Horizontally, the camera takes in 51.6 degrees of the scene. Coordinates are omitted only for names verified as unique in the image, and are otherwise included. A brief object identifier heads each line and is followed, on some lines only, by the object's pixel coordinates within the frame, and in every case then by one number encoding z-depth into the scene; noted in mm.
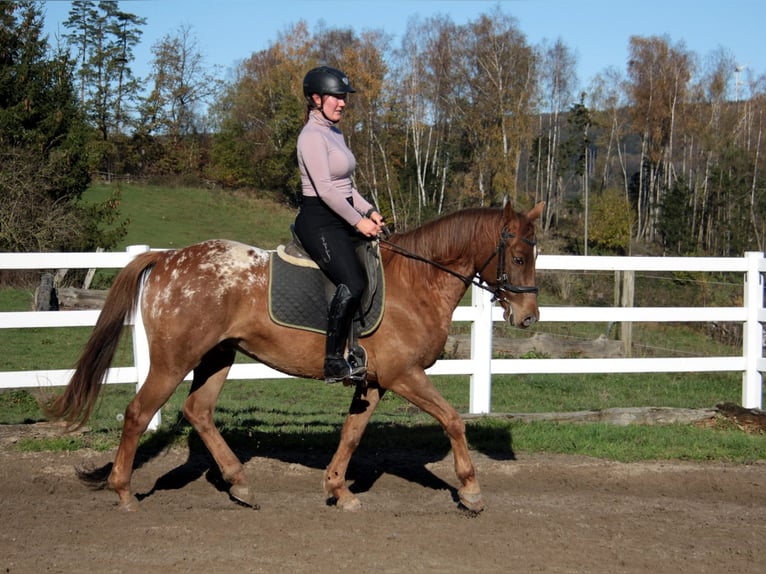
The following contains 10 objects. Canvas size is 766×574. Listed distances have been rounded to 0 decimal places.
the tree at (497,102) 44781
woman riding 5785
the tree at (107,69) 58375
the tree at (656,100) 50219
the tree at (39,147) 24062
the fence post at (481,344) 9008
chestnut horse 5980
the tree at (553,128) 51156
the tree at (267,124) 57938
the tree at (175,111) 61062
